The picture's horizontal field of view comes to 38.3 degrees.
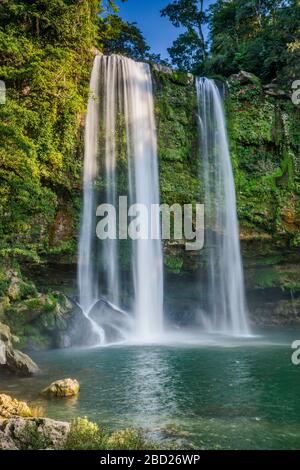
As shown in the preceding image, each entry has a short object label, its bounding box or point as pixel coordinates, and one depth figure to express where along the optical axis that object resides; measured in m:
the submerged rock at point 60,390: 8.28
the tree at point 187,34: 32.66
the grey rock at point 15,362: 10.03
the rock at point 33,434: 5.21
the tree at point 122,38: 23.19
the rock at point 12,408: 6.49
